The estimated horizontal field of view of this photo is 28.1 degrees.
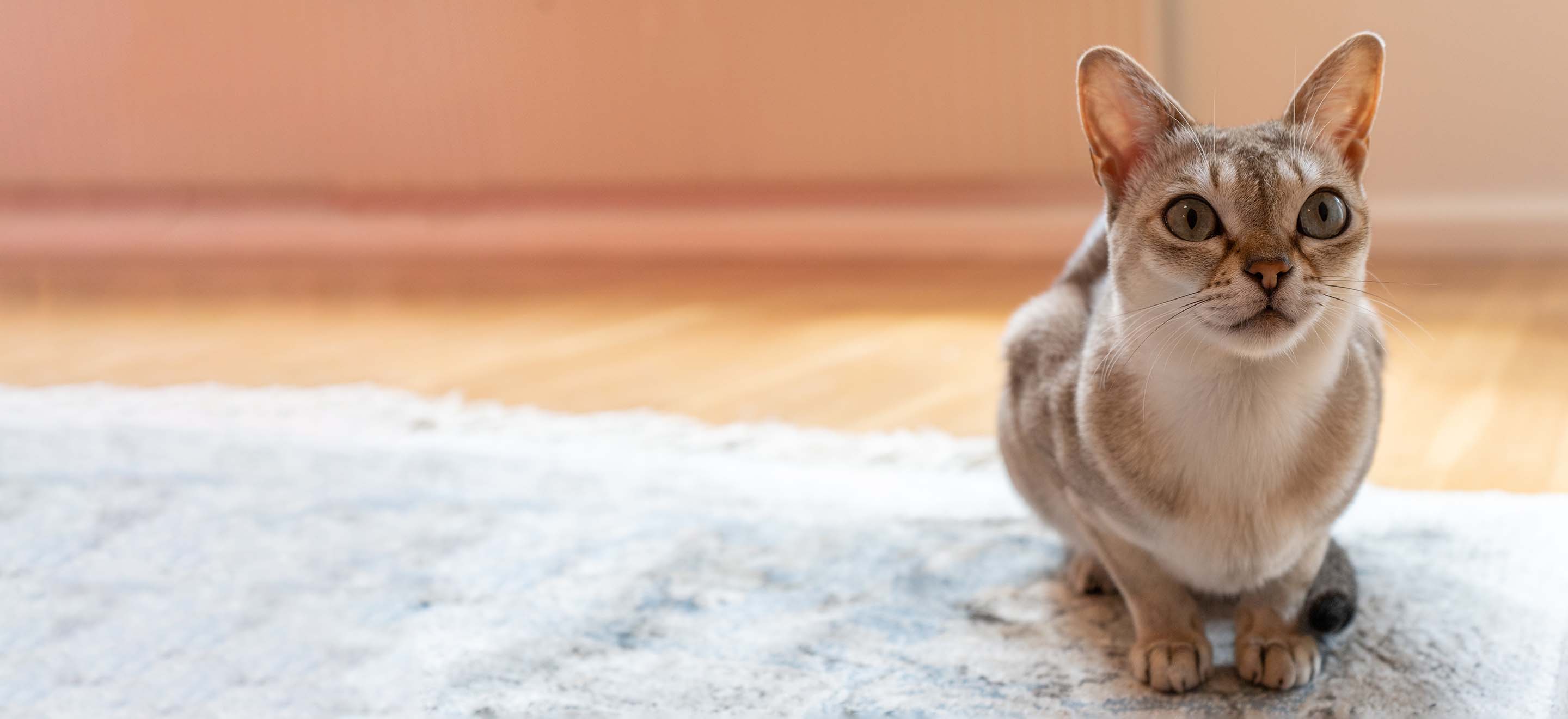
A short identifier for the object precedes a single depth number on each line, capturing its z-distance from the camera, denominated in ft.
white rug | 3.63
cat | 3.39
